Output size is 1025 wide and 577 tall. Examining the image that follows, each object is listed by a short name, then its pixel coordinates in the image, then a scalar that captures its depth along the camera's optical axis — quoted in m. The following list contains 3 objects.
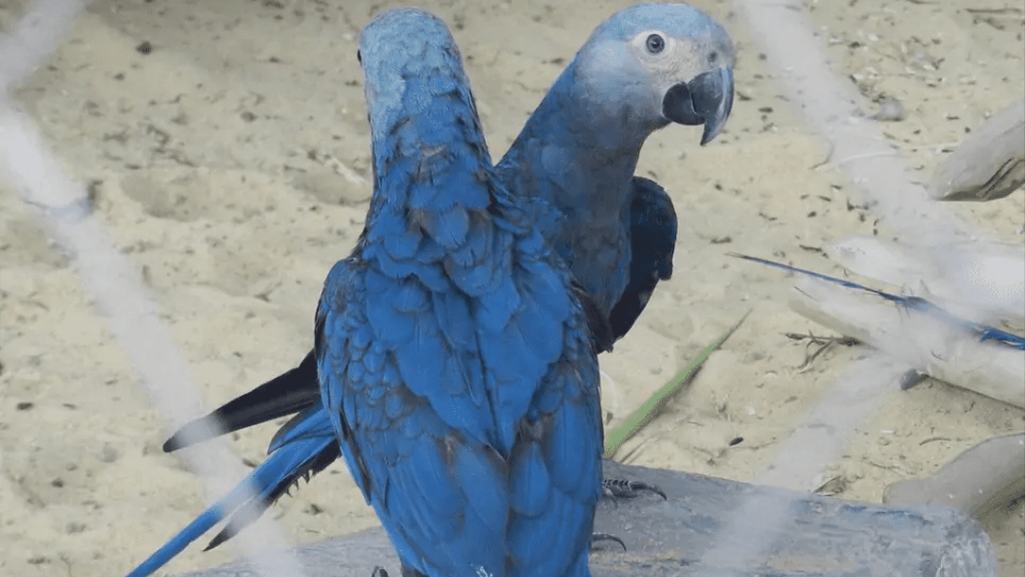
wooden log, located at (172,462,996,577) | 2.34
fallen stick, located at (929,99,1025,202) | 2.42
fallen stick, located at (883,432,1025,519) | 2.53
